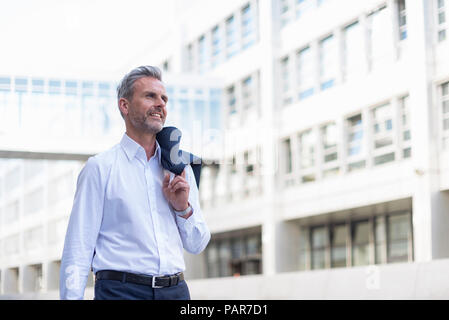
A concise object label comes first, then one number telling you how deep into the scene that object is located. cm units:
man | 296
